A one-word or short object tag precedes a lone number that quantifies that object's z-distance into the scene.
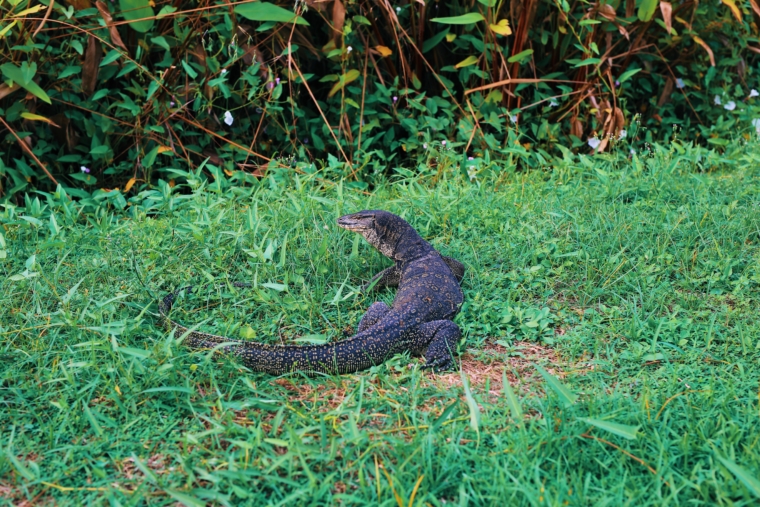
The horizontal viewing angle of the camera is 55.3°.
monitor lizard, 3.37
